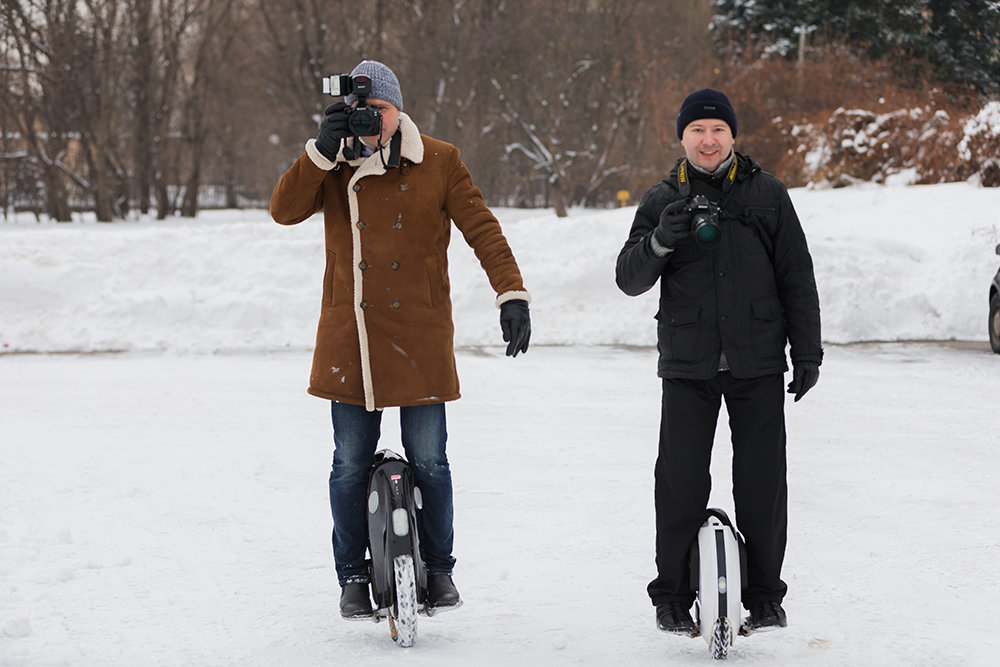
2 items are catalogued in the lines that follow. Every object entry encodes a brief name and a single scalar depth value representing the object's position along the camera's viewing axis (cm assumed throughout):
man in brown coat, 768
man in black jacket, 738
